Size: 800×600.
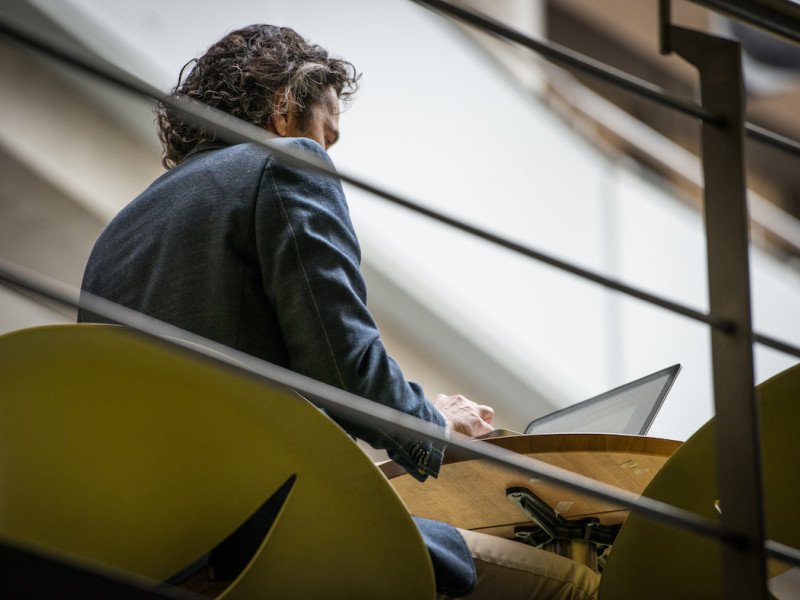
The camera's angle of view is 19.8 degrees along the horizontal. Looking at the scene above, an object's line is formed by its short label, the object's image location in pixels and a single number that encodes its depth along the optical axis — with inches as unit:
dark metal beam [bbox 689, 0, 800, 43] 98.6
